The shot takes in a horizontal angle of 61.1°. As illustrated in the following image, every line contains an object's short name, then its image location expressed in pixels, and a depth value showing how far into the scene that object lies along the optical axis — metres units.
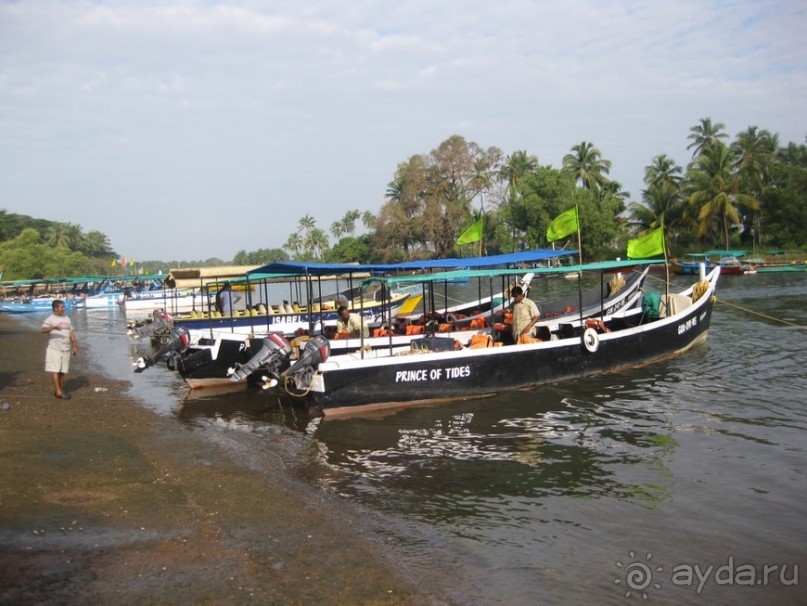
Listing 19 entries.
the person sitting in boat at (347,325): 14.78
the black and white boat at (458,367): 11.59
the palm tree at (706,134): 67.62
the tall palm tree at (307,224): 130.25
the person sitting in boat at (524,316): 13.61
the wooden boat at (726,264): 51.22
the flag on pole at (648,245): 16.67
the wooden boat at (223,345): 13.99
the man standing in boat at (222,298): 24.33
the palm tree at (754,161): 61.09
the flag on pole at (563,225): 15.95
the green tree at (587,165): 73.25
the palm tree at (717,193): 57.75
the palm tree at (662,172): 67.06
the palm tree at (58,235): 106.55
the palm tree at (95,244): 115.44
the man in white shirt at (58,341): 11.72
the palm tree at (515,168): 72.69
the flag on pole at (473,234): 17.81
